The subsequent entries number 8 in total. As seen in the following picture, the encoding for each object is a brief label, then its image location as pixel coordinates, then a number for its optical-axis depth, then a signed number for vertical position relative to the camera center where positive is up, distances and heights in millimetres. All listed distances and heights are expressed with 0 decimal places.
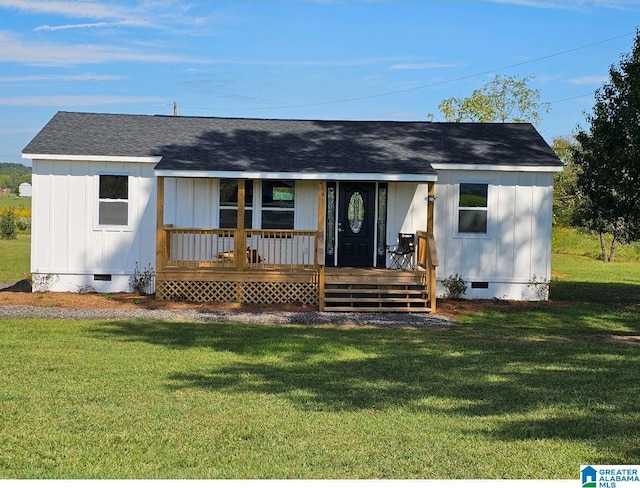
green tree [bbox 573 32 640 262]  18203 +1844
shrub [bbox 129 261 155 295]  19969 -1240
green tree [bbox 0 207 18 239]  45531 -170
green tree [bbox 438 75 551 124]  37719 +5721
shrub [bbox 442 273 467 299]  20078 -1261
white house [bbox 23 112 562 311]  19141 +438
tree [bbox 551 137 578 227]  35969 +1708
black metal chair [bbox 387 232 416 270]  19672 -461
